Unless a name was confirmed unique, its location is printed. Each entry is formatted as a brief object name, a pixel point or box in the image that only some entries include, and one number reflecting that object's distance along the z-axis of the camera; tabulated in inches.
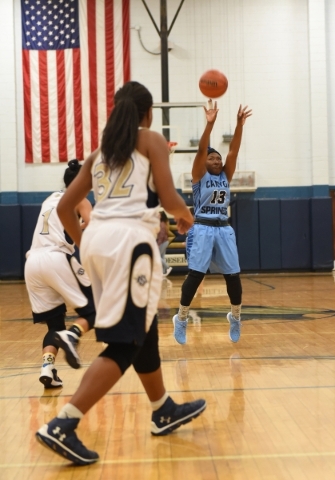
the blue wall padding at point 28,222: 654.5
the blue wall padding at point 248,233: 660.7
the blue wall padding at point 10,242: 651.5
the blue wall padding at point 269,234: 659.4
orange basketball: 283.9
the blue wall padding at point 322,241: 660.7
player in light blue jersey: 243.9
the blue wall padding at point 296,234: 660.7
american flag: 655.8
